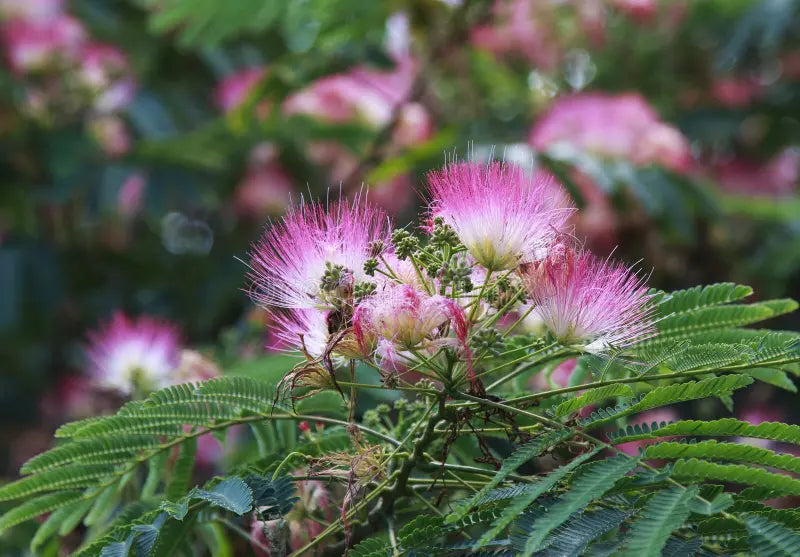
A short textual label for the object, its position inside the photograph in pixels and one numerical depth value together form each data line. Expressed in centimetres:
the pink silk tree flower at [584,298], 245
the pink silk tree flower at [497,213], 246
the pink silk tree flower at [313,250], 256
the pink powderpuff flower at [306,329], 262
